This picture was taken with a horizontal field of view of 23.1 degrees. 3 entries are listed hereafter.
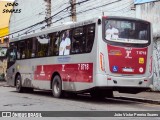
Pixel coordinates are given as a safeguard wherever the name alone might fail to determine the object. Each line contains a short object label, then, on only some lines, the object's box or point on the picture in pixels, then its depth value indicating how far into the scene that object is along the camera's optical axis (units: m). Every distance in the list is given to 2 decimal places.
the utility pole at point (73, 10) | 28.95
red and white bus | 14.90
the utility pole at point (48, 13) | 34.06
